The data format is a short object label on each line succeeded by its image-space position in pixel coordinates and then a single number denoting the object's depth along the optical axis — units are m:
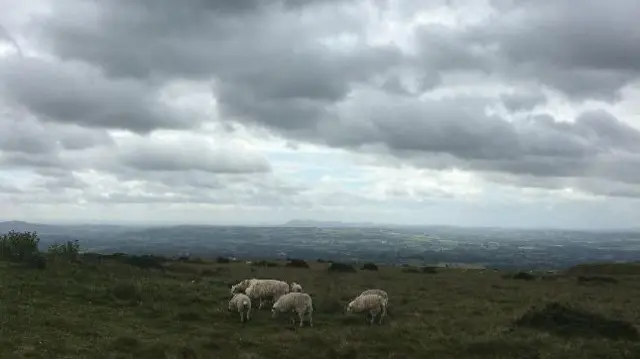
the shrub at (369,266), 52.21
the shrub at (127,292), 25.33
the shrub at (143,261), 46.53
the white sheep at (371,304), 23.38
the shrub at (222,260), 57.33
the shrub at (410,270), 50.31
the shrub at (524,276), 46.02
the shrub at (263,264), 52.47
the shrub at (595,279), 42.15
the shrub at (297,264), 52.16
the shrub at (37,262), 32.77
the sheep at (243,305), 22.65
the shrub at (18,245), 38.22
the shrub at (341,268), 48.62
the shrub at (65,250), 41.02
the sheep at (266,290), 25.69
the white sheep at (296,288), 27.61
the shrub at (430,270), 50.49
